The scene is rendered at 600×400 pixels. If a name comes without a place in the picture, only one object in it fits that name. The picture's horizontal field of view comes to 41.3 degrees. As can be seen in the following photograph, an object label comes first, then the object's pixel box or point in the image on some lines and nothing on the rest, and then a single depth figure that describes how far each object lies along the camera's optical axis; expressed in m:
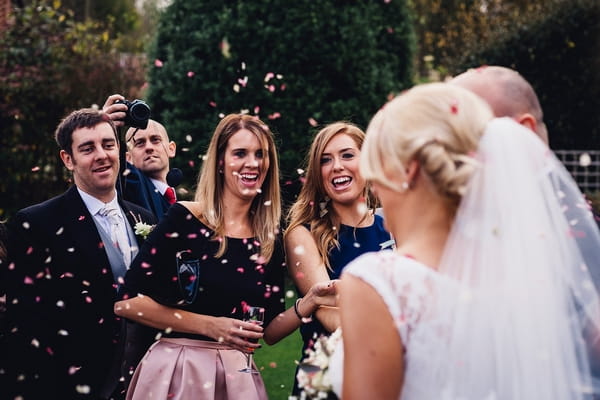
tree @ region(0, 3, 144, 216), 10.72
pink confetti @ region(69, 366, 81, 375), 4.01
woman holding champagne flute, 3.67
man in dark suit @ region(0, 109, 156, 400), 4.01
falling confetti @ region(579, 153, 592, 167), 3.15
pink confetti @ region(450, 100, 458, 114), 2.21
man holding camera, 4.68
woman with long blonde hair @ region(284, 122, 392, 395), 3.92
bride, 2.18
